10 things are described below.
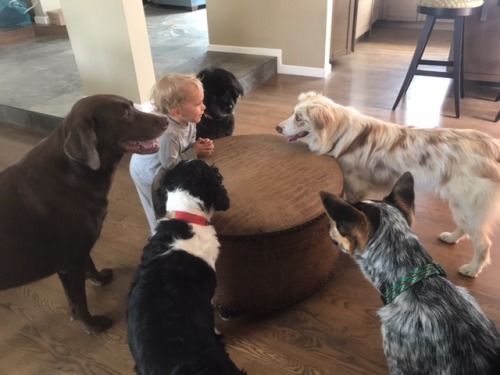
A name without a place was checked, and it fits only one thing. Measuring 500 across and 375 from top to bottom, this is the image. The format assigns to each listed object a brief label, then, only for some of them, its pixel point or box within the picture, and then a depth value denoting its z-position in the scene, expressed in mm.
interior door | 5043
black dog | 2842
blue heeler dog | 1253
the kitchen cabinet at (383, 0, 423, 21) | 6914
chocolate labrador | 1654
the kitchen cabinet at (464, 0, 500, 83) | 4082
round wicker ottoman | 1802
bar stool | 3506
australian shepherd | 2012
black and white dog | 1237
